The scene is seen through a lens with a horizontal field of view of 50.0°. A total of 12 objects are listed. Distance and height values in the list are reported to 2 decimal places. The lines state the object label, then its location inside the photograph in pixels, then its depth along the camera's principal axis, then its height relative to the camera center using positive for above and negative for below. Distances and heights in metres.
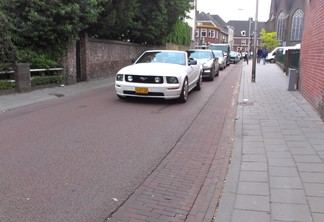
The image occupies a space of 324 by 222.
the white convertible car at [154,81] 9.84 -0.89
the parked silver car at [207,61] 18.28 -0.55
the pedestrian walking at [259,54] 39.25 -0.34
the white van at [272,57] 44.94 -0.78
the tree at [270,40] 69.00 +2.17
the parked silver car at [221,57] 26.66 -0.50
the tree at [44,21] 12.42 +1.00
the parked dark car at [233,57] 44.48 -0.81
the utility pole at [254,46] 17.39 +0.22
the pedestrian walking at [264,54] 37.67 -0.32
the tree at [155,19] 22.44 +2.07
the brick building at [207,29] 90.00 +5.56
